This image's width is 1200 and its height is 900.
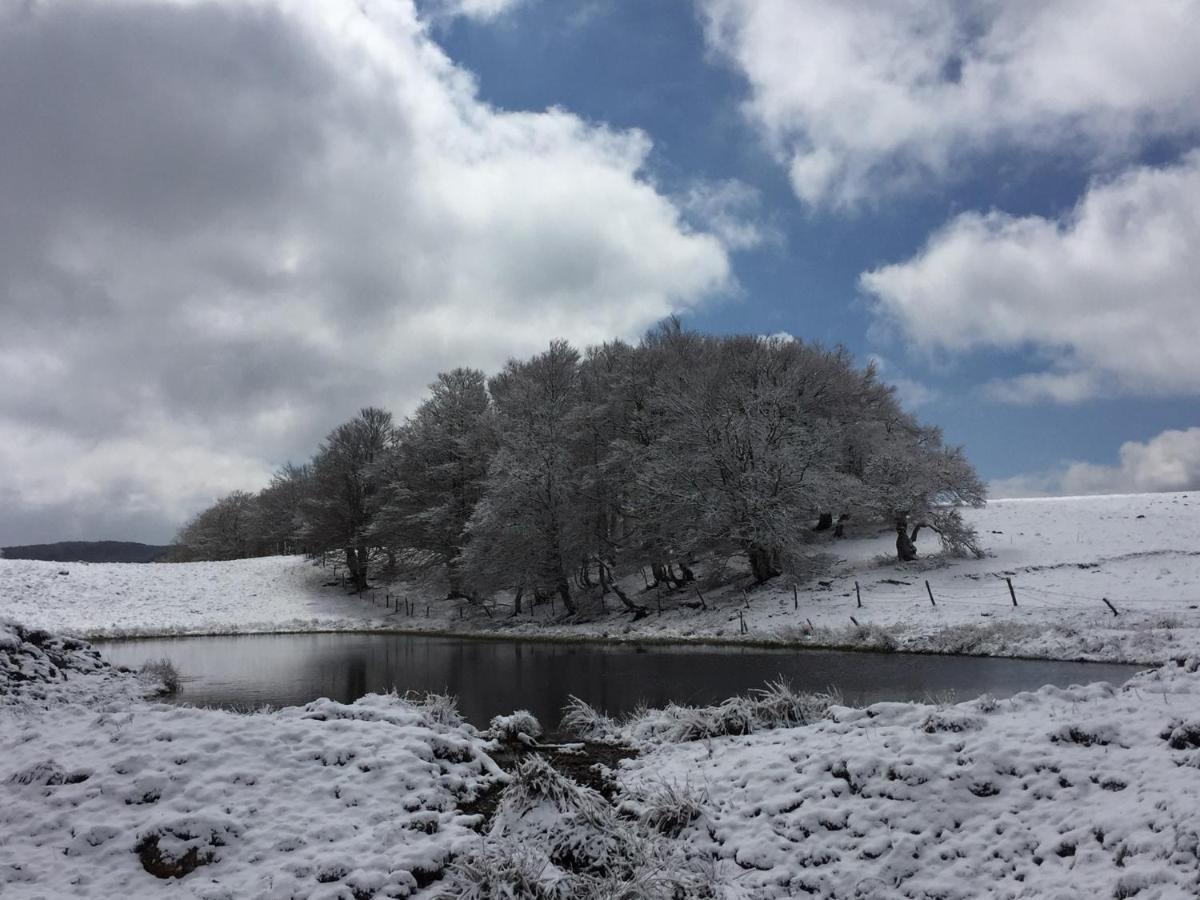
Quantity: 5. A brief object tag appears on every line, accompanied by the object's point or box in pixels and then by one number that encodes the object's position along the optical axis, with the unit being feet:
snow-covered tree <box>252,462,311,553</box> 218.18
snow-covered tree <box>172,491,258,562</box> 271.08
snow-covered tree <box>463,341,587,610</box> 123.24
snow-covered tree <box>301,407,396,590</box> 173.68
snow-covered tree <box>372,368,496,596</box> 148.25
